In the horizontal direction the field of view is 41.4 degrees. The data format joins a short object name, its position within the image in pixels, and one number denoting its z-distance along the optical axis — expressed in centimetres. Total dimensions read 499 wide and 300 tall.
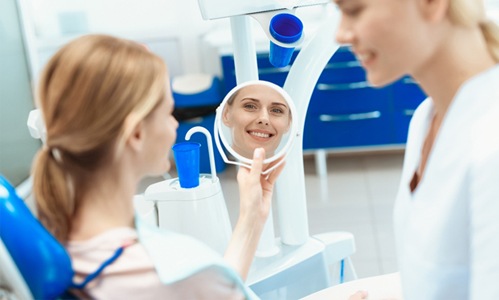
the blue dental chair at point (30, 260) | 96
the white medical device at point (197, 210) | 158
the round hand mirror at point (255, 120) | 142
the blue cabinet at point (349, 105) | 370
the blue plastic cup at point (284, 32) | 151
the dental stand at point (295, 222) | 166
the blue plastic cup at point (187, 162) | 151
